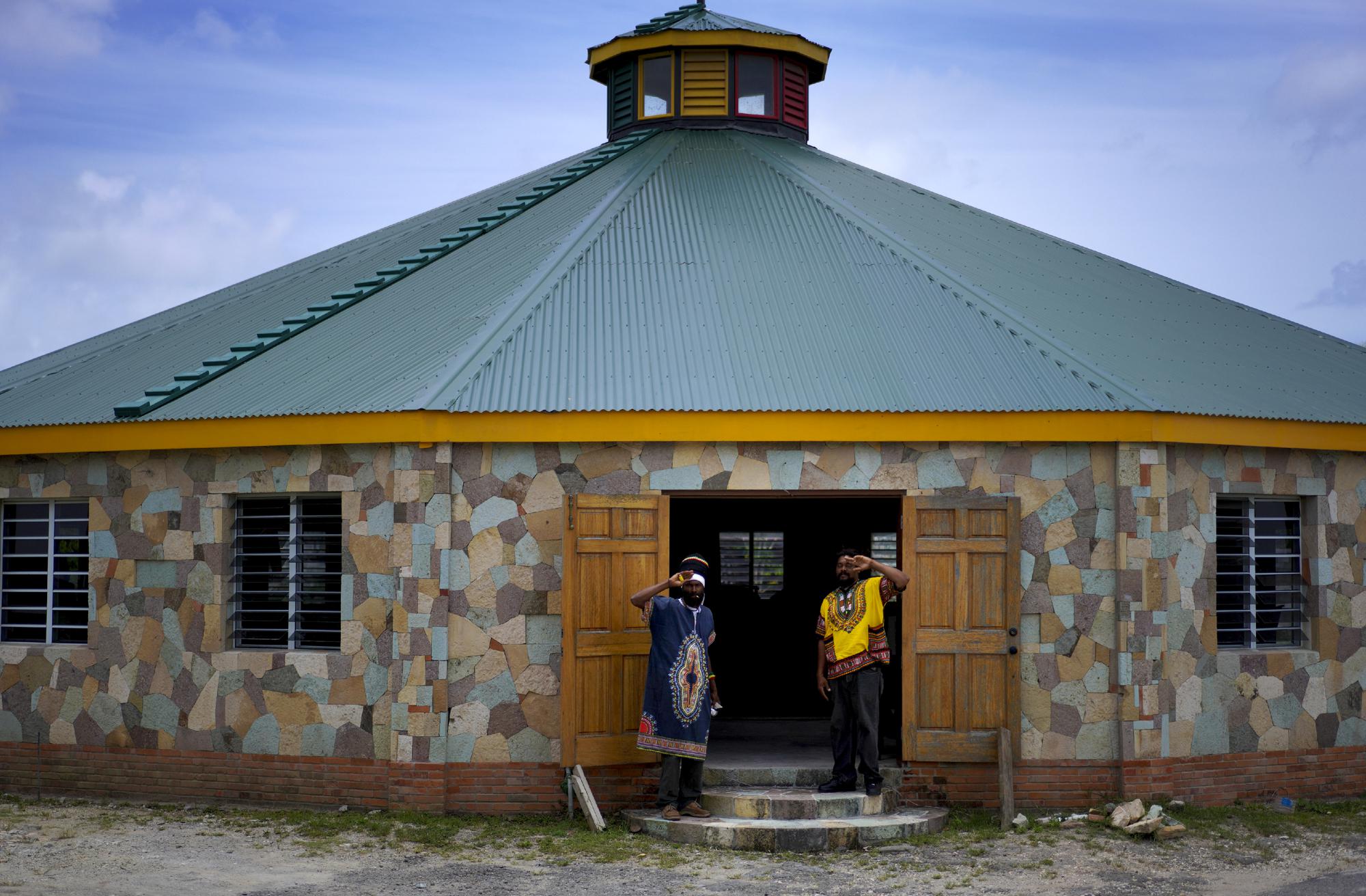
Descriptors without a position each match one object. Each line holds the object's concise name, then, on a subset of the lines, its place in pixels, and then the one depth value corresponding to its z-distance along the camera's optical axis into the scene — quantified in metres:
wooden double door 10.98
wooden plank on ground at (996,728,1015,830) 10.83
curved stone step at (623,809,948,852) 10.15
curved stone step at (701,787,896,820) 10.50
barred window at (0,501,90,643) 12.94
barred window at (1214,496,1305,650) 12.43
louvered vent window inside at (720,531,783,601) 18.34
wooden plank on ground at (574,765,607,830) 10.58
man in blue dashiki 10.53
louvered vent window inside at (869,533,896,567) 18.19
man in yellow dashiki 10.71
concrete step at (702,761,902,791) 11.20
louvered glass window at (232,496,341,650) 11.77
